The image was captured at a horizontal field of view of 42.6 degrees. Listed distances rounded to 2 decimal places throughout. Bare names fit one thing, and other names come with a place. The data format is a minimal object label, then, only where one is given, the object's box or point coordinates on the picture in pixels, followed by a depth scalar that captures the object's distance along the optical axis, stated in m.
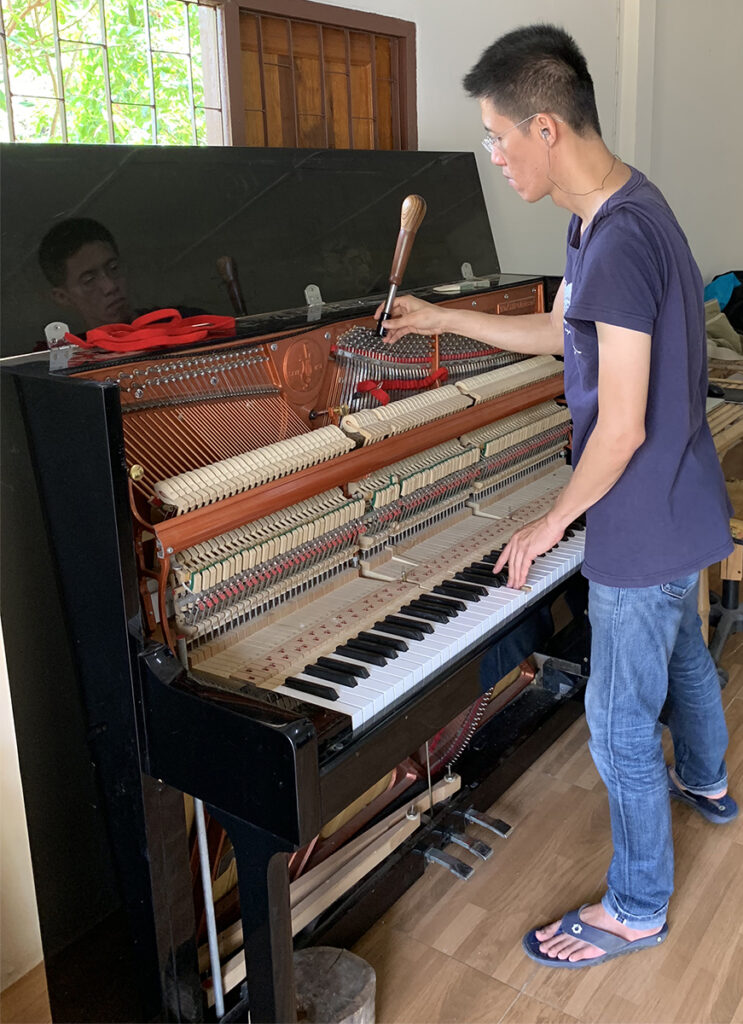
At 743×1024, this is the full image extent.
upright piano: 1.47
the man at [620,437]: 1.72
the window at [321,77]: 2.56
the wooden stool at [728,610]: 3.31
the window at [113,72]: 2.20
